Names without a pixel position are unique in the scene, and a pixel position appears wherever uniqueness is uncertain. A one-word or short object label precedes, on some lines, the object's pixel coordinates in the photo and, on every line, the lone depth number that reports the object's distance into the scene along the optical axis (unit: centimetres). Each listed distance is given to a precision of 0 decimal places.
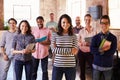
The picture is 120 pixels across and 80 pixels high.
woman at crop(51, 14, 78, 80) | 281
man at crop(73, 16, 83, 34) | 501
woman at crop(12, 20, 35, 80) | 328
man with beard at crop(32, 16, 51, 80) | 409
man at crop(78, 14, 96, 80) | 397
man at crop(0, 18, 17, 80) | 376
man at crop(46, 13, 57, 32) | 589
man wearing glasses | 293
